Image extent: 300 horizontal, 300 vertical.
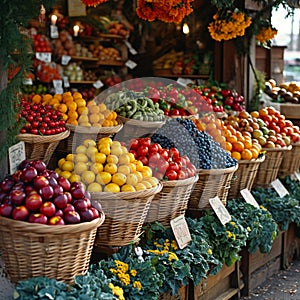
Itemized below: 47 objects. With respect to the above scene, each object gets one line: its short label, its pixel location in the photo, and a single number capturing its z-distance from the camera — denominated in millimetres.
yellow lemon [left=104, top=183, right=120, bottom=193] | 3168
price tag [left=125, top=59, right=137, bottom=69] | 8106
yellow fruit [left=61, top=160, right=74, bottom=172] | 3352
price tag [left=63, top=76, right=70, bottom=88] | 7378
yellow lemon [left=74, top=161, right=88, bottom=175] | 3314
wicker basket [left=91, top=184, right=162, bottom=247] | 3131
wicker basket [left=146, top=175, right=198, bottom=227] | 3572
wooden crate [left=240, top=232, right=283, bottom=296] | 4332
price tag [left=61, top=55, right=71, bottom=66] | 7372
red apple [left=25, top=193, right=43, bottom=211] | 2641
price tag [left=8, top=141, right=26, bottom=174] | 3031
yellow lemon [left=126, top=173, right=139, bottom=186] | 3252
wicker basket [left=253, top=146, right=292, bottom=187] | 5066
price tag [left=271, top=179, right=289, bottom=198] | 5027
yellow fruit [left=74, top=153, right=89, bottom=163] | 3389
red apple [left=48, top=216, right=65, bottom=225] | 2602
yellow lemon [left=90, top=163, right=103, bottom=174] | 3299
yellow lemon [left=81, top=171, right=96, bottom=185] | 3223
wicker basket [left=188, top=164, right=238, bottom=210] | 4027
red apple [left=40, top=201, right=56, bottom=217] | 2629
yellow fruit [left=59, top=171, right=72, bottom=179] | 3293
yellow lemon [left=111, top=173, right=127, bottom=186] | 3230
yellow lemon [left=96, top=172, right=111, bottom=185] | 3240
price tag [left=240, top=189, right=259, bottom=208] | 4523
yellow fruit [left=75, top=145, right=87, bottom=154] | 3459
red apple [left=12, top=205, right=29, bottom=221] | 2596
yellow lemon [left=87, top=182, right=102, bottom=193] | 3163
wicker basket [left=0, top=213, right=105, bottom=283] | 2561
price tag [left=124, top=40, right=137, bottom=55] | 8247
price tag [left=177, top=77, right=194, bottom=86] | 6797
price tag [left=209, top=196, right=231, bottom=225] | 3987
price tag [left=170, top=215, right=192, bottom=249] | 3553
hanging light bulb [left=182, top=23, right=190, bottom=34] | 6751
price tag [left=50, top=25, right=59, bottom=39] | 7258
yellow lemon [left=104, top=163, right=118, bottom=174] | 3312
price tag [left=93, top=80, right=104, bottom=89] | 7668
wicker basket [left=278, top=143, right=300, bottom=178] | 5406
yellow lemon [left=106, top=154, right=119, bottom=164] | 3379
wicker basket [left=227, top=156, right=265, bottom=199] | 4590
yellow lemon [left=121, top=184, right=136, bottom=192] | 3188
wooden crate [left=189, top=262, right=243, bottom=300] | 3625
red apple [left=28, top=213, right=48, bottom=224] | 2578
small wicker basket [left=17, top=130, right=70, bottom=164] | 3436
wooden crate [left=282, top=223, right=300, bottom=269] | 5008
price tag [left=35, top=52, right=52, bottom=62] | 6879
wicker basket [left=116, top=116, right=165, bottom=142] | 4234
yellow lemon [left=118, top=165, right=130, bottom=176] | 3322
